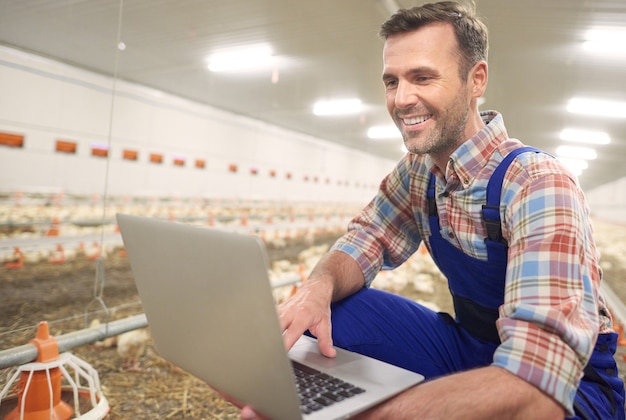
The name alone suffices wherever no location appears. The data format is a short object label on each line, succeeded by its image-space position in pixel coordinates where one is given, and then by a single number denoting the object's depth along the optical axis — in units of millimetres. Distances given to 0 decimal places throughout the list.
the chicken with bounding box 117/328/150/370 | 1671
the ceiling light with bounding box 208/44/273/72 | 3953
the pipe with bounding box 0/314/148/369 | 1027
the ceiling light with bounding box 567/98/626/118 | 2027
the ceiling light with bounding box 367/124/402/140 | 4862
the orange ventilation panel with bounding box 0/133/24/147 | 3062
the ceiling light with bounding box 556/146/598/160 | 3007
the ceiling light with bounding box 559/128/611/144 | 2471
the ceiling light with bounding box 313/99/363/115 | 4902
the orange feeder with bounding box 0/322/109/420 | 1029
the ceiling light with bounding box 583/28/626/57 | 1858
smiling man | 654
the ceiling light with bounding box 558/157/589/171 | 3394
